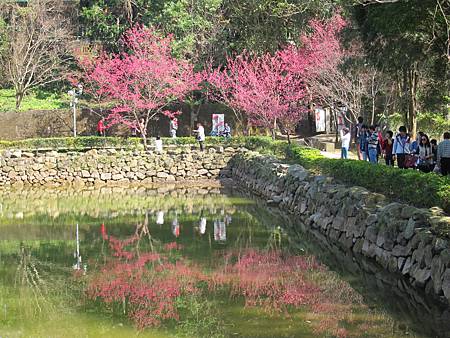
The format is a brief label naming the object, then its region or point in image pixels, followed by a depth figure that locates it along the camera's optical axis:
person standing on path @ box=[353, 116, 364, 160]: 22.67
